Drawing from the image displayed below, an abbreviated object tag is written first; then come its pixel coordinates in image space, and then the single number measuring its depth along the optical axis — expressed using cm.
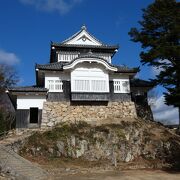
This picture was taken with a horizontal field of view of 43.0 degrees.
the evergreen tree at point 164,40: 1807
